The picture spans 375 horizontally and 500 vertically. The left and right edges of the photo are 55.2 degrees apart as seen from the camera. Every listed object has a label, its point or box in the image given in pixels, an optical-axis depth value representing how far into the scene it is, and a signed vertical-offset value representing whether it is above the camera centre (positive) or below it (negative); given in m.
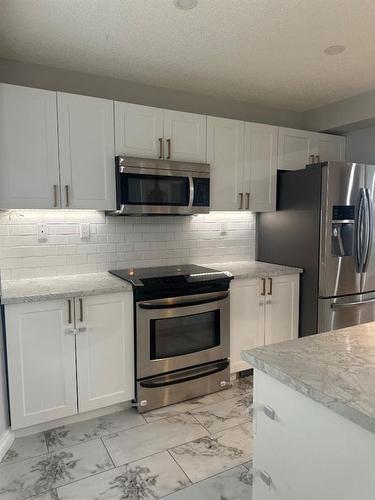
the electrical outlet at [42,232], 2.77 -0.08
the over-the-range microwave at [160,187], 2.69 +0.27
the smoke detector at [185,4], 1.91 +1.17
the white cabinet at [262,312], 3.02 -0.79
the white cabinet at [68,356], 2.25 -0.89
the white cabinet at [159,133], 2.73 +0.71
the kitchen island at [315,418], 0.94 -0.58
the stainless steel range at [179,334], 2.58 -0.85
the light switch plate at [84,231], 2.93 -0.07
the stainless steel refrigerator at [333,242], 3.03 -0.18
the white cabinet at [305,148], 3.47 +0.74
